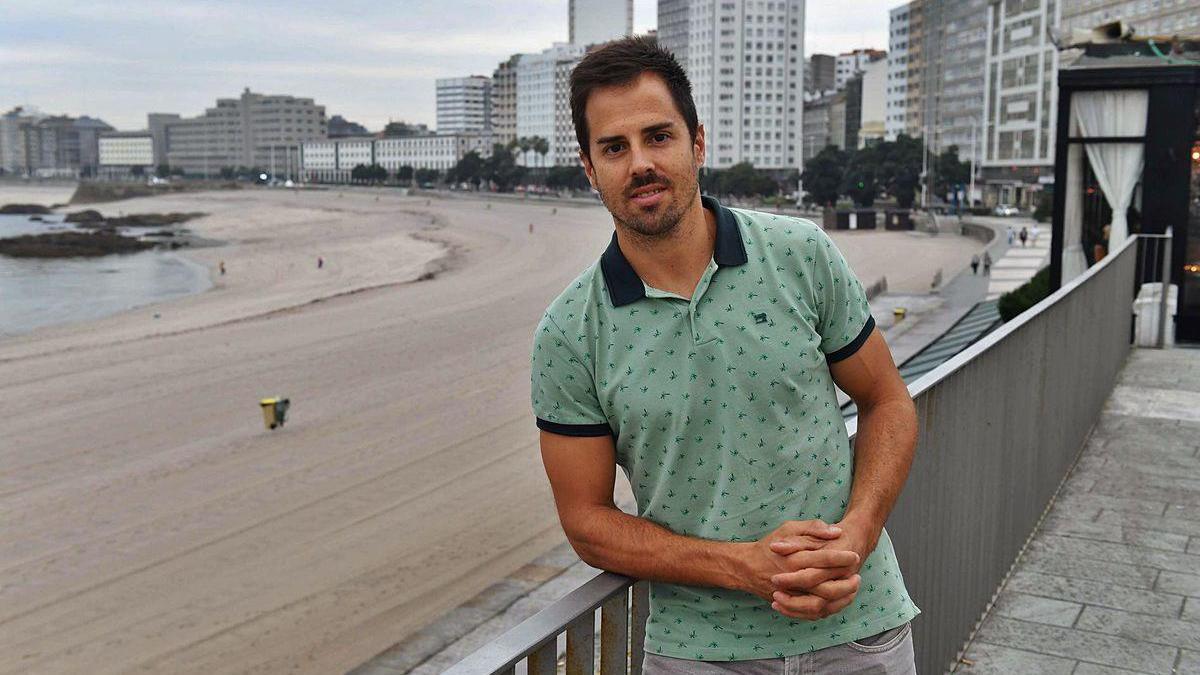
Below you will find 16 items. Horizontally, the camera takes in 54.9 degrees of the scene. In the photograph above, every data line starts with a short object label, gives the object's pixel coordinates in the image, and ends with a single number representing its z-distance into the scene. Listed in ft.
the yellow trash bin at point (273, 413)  56.70
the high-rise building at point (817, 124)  532.73
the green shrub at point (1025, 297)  45.94
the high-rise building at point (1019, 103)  298.15
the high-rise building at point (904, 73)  430.20
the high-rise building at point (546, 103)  586.04
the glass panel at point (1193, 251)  34.12
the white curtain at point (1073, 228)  36.47
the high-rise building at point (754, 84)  524.52
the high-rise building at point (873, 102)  472.03
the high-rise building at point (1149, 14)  241.55
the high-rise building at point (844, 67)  622.95
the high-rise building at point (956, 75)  370.94
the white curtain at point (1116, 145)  34.37
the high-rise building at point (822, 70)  638.12
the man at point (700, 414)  6.44
